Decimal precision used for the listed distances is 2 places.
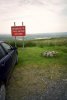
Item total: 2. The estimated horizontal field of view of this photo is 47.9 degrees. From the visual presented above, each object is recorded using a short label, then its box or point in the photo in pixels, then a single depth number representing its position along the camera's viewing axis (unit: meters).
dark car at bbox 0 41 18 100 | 1.89
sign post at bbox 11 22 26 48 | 5.91
